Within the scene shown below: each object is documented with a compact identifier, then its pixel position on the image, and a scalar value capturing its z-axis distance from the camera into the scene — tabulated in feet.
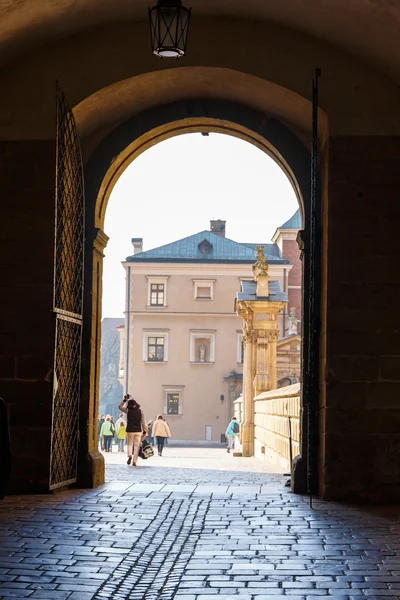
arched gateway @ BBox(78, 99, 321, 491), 34.99
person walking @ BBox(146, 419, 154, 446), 145.34
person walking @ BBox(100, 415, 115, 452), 99.45
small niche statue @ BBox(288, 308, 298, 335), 152.94
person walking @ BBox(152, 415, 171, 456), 81.51
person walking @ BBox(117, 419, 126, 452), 94.38
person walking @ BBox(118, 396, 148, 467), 53.93
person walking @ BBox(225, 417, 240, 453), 92.32
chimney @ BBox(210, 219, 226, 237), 203.62
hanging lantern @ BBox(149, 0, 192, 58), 26.61
